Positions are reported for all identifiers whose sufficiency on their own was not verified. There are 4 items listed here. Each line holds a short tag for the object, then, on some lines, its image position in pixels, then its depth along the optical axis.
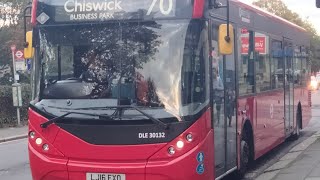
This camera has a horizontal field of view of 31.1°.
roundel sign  23.98
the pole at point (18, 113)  22.74
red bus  6.89
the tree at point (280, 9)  81.32
